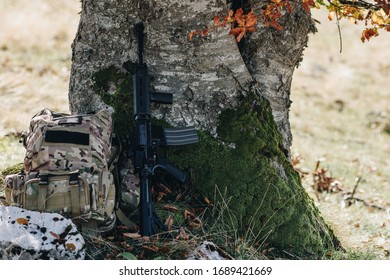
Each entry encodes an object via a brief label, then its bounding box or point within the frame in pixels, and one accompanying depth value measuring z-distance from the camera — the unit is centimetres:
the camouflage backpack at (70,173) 851
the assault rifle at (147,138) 919
